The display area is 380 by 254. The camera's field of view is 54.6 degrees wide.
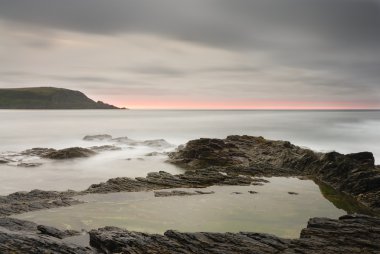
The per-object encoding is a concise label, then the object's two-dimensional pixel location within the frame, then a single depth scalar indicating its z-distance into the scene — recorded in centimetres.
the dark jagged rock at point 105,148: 6252
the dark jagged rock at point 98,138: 8652
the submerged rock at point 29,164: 4569
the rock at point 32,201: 2599
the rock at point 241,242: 1703
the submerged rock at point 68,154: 5225
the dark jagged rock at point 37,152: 5582
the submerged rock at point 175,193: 3164
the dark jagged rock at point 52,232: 1870
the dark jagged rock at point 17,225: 1973
